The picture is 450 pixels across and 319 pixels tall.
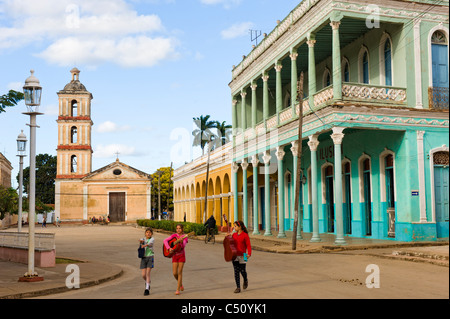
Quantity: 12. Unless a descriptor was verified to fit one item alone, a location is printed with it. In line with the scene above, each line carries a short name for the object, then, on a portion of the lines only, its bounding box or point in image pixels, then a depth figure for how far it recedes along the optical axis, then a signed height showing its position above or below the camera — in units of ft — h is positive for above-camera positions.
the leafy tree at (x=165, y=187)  286.03 +9.78
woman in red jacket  30.73 -2.88
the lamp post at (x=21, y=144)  62.13 +7.55
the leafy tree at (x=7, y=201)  153.17 +1.60
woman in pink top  30.94 -3.39
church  223.51 +11.10
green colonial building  60.23 +10.96
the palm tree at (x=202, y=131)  204.74 +29.65
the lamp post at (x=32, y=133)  37.78 +5.54
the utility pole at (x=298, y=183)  60.54 +2.38
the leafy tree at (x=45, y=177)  320.70 +18.32
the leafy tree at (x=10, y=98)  37.42 +7.96
